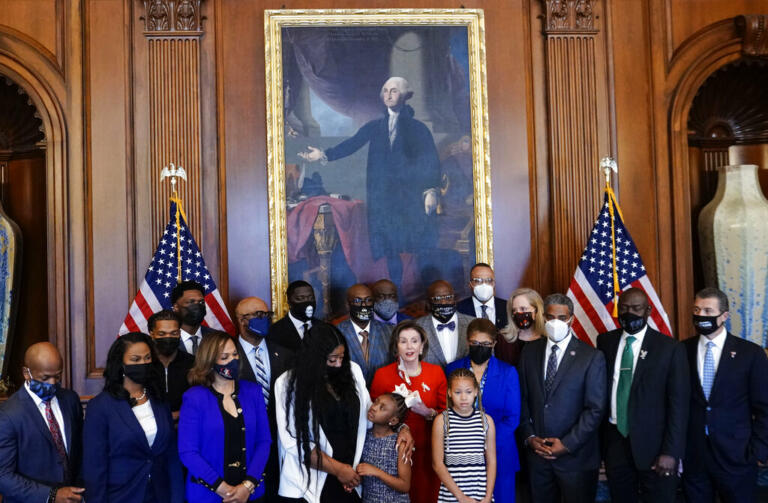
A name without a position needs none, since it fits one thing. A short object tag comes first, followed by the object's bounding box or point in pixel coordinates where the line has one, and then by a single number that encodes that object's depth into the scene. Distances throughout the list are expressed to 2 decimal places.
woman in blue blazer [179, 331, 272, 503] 4.91
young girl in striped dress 5.19
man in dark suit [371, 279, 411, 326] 6.71
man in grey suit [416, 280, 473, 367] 6.23
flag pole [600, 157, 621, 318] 6.96
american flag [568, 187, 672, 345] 6.99
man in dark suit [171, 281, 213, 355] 6.23
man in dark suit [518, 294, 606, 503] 5.52
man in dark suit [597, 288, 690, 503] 5.42
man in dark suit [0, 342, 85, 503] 4.75
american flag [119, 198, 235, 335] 6.95
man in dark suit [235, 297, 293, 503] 5.80
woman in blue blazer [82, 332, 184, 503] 4.77
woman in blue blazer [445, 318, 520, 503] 5.54
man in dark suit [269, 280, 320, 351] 6.60
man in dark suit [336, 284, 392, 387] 6.25
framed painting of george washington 7.65
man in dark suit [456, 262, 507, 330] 6.71
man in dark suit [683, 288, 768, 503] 5.46
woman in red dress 5.55
